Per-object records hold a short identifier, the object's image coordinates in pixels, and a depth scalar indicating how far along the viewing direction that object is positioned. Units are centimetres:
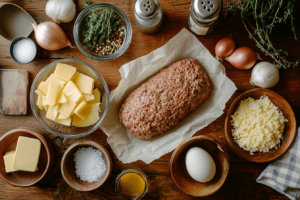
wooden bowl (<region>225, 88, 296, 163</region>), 53
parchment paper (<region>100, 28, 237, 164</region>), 54
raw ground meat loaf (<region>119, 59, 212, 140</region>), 53
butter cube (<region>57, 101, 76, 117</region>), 52
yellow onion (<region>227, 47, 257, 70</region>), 53
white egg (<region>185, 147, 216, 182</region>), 51
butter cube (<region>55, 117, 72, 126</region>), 53
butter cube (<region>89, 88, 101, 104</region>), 54
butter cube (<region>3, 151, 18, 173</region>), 54
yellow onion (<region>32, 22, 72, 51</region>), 54
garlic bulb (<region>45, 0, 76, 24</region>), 54
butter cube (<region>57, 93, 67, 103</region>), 52
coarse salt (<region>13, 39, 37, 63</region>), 55
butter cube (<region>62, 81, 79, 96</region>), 52
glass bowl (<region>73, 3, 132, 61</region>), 54
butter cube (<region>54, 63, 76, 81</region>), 52
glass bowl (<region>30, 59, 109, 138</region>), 53
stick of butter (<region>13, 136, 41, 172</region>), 54
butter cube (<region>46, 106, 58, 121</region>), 52
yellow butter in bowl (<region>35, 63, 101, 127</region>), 51
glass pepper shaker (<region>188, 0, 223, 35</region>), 48
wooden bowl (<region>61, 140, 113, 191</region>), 53
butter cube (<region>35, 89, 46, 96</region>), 52
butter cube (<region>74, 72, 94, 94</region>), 53
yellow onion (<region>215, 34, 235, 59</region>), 54
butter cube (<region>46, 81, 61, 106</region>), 51
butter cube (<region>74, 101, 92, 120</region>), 51
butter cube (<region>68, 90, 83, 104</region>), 51
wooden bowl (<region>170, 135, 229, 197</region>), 52
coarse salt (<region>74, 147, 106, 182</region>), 55
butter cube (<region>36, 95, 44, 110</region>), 53
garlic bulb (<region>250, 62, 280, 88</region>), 53
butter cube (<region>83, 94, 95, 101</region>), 53
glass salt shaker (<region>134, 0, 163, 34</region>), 49
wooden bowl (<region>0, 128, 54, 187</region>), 54
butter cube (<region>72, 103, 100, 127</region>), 53
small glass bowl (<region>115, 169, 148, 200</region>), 54
